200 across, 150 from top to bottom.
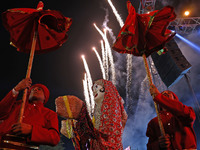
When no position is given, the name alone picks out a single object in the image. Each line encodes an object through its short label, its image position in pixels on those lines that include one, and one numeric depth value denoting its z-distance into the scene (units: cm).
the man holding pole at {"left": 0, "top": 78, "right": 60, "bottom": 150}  220
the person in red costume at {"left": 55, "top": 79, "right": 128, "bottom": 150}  330
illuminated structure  1331
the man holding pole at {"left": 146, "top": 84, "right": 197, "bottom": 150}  271
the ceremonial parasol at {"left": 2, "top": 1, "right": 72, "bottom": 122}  285
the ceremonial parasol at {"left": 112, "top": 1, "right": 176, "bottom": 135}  324
